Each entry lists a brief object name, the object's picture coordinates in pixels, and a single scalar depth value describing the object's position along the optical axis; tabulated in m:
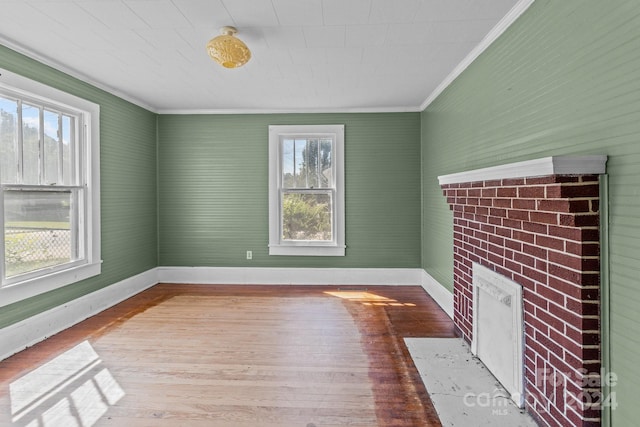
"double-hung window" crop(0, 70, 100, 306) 2.88
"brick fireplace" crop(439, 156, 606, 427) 1.60
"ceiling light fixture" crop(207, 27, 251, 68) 2.48
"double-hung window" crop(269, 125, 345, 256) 5.01
